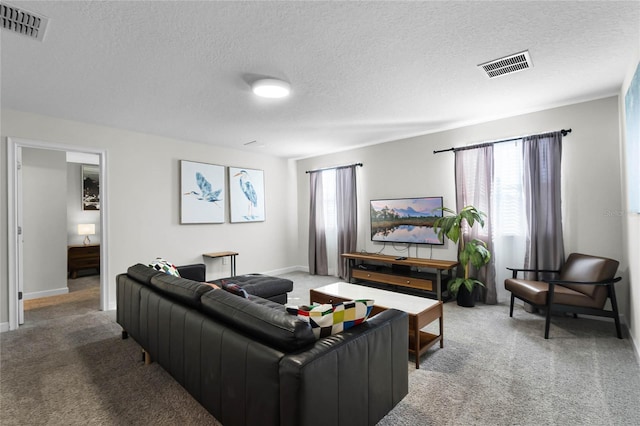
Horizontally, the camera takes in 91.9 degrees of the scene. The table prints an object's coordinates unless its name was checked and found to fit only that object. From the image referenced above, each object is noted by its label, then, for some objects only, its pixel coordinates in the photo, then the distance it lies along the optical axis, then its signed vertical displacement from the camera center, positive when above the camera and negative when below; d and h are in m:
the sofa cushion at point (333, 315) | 1.55 -0.51
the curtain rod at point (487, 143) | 3.67 +0.95
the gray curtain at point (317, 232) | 6.25 -0.33
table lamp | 6.40 -0.21
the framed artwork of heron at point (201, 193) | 5.11 +0.43
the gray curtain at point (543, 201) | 3.69 +0.14
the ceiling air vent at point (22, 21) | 1.92 +1.30
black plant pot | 4.07 -1.11
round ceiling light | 2.90 +1.24
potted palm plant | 4.01 -0.52
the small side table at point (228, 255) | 5.25 -0.64
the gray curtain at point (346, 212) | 5.78 +0.06
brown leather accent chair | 2.97 -0.80
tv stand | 4.29 -0.89
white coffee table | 2.54 -0.86
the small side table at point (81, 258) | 6.04 -0.75
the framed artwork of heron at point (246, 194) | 5.78 +0.44
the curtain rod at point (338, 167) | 5.77 +0.95
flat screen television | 4.79 -0.08
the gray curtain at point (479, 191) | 4.19 +0.31
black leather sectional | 1.28 -0.71
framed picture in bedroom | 6.61 +0.71
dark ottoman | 3.64 -0.84
